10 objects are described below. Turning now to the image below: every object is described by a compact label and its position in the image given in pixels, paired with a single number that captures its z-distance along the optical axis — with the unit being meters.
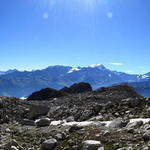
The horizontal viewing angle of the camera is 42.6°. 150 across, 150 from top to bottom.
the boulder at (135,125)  10.20
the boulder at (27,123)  17.62
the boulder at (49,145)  9.53
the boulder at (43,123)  15.77
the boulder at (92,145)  8.21
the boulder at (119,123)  11.40
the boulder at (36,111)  21.73
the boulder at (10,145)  9.28
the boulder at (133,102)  17.08
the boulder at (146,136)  8.05
